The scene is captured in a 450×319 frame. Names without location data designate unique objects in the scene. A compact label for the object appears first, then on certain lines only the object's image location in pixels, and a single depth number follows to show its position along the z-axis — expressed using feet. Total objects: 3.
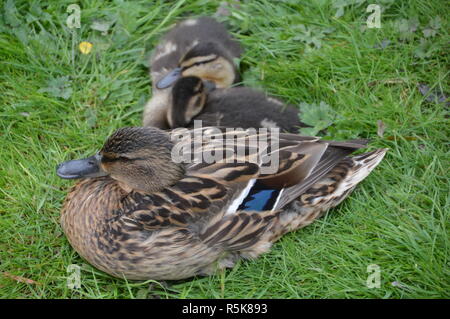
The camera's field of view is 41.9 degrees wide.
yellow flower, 10.44
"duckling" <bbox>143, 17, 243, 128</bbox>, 9.82
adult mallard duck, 7.34
